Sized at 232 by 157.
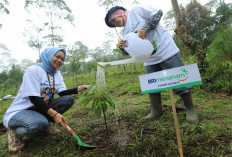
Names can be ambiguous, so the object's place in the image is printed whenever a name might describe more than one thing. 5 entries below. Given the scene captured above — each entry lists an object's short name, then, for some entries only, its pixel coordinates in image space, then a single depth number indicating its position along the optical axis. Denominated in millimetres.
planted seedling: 1449
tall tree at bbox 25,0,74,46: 11583
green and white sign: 1007
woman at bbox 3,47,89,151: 1467
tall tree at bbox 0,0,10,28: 9086
